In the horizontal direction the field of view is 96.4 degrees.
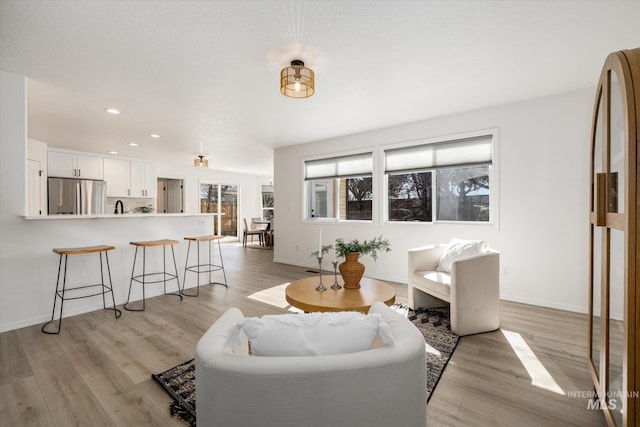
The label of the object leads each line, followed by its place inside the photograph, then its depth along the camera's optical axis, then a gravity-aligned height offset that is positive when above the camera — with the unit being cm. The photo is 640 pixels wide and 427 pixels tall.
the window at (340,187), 505 +51
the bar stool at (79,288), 279 -85
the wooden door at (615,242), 101 -12
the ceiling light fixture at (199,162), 630 +113
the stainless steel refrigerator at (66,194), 577 +39
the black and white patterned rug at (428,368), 166 -111
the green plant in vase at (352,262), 240 -41
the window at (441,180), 391 +50
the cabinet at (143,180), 736 +88
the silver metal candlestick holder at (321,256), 234 -36
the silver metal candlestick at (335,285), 240 -61
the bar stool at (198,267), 394 -84
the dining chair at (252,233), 871 -61
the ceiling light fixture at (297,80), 244 +115
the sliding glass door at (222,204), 942 +30
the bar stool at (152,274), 341 -81
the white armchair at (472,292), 258 -73
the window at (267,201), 1120 +49
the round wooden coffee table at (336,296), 195 -63
